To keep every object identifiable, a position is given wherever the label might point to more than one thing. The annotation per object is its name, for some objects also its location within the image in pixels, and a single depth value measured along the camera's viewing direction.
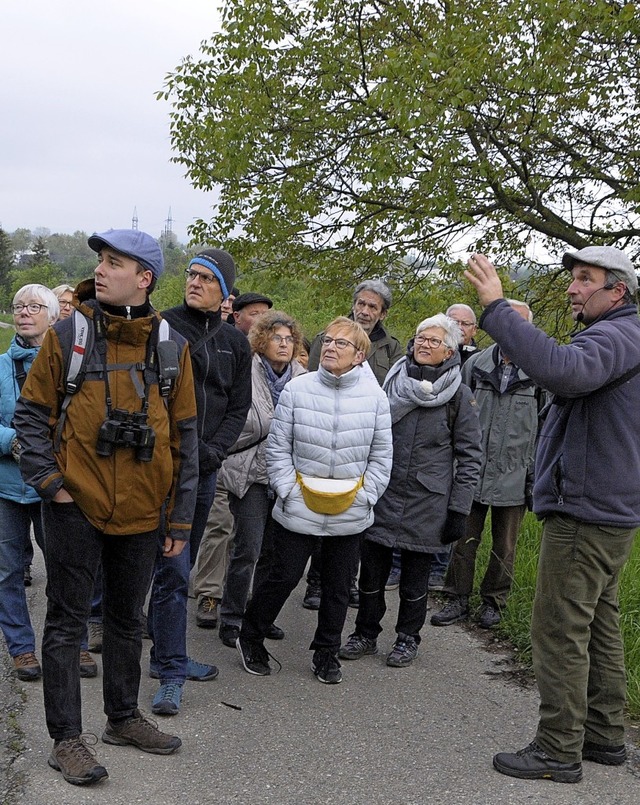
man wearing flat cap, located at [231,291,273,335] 6.66
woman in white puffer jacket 4.82
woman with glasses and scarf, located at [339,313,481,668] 5.16
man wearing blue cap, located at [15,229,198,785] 3.47
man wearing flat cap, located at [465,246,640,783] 3.73
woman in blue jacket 4.55
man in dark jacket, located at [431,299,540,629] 5.82
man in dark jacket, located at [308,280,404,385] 6.55
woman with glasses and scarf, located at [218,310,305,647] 5.25
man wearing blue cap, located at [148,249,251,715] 4.36
